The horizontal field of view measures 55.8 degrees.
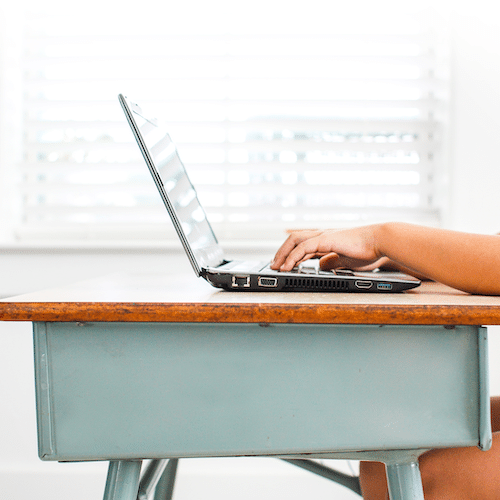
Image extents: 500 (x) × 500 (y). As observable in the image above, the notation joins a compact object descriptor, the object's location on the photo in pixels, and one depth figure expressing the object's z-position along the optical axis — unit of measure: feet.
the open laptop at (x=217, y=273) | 2.07
